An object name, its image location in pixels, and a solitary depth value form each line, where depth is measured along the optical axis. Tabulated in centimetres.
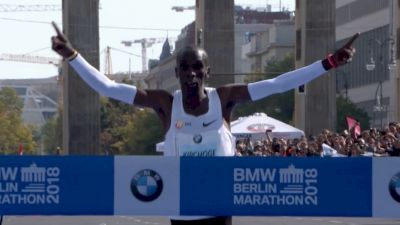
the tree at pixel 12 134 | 14875
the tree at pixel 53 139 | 15075
